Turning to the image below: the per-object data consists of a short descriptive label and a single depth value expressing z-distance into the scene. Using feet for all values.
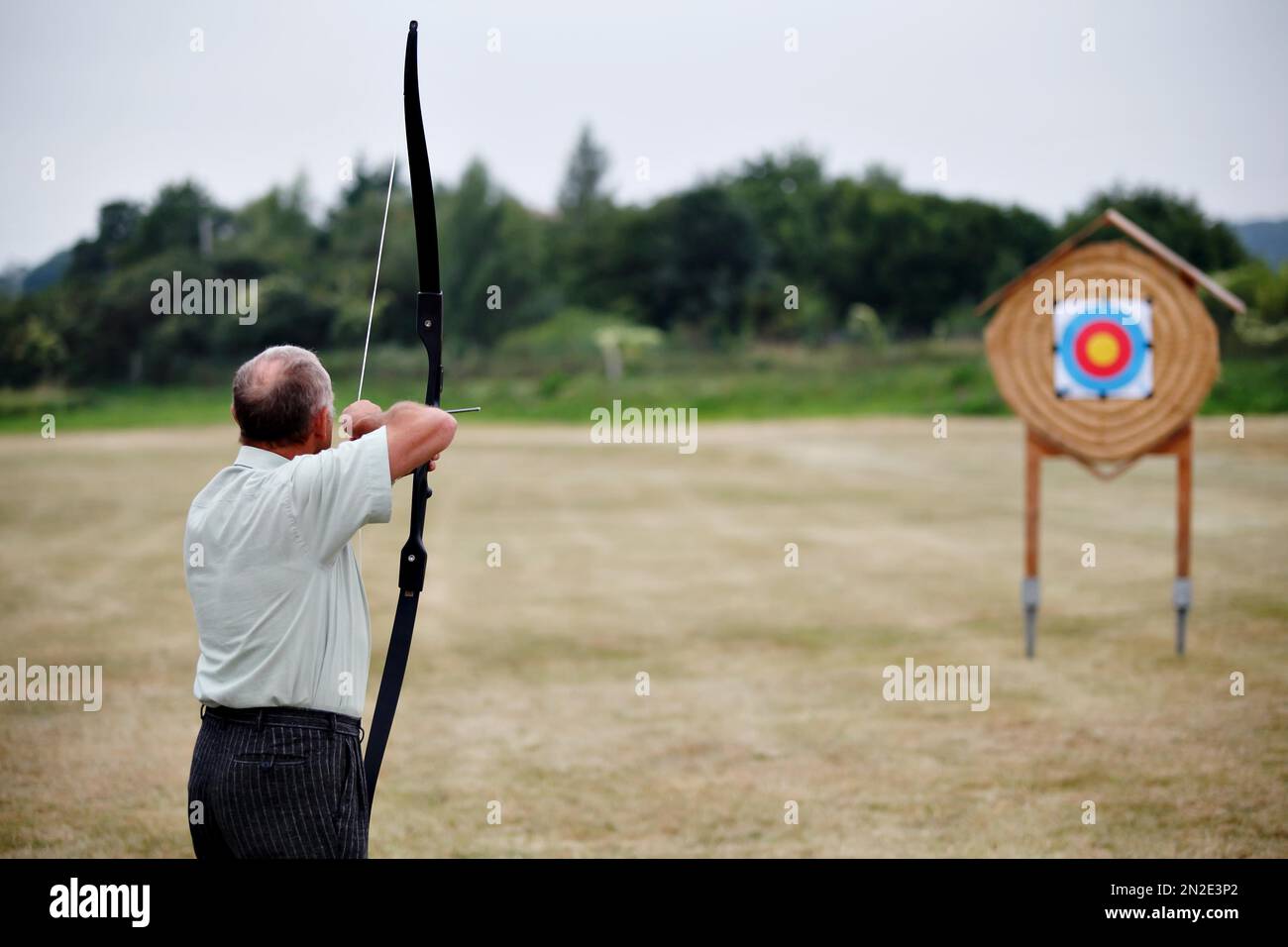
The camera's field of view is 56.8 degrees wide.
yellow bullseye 21.95
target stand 21.63
